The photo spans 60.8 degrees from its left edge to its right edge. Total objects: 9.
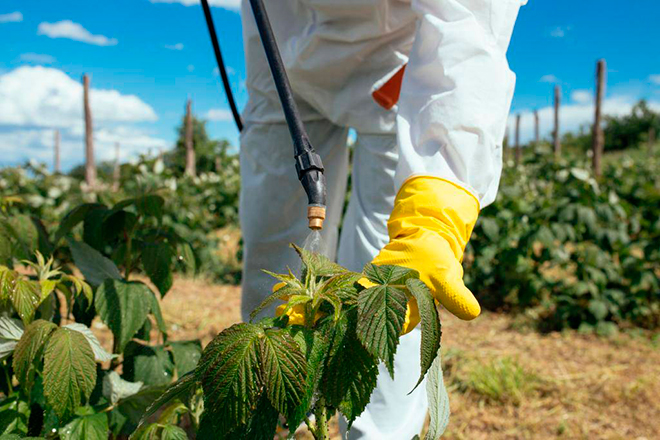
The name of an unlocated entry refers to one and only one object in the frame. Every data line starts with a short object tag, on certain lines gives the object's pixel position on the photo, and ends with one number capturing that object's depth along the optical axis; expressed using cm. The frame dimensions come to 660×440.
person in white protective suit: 103
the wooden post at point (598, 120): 828
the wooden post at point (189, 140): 1070
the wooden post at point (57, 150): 2138
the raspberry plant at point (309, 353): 65
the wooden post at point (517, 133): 1818
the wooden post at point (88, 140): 1010
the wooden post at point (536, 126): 2171
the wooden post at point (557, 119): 1311
